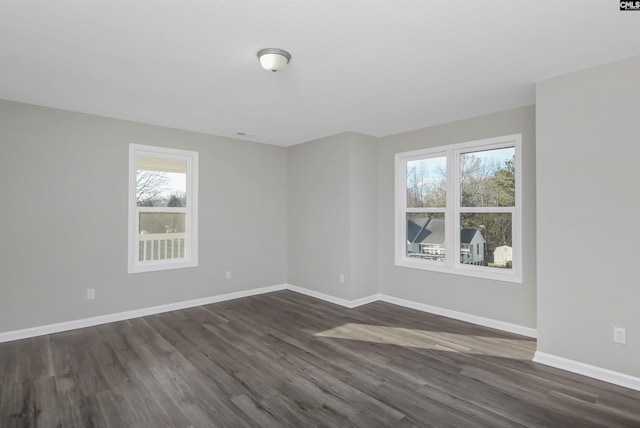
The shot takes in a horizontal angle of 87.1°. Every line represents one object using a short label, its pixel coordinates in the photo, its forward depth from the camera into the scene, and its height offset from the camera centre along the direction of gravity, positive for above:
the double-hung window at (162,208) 4.41 +0.13
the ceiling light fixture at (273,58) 2.46 +1.18
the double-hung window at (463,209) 3.90 +0.13
